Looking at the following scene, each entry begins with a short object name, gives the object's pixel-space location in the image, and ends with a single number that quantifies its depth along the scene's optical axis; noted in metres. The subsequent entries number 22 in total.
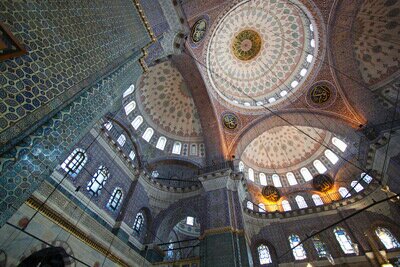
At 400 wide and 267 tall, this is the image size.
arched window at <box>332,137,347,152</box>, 12.88
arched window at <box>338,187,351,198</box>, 12.48
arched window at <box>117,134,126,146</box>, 9.85
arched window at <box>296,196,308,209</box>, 13.08
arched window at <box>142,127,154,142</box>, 11.68
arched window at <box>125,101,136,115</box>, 10.69
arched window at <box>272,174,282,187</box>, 14.78
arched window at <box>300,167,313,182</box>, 14.24
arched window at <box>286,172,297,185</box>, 14.53
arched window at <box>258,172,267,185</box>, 14.93
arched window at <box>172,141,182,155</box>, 12.56
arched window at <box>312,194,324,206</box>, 12.83
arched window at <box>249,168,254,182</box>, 14.67
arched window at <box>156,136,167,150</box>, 12.22
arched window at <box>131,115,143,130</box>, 11.10
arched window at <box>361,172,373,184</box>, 11.30
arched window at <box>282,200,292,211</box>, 13.30
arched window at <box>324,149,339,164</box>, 13.48
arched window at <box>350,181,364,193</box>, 11.87
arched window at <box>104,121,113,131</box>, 9.23
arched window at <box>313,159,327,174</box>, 13.99
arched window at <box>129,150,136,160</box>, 10.34
